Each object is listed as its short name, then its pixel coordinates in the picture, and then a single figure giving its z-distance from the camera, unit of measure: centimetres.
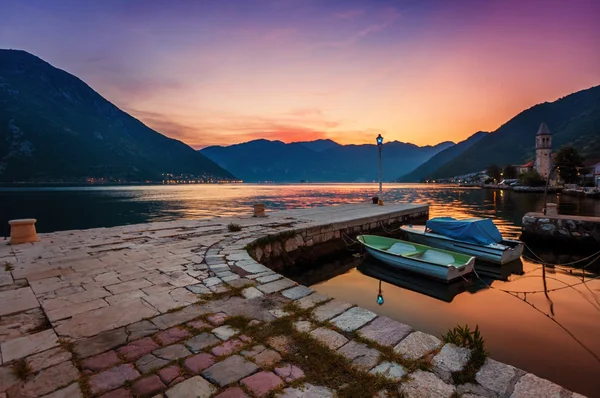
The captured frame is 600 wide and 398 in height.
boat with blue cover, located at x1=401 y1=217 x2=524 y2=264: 1160
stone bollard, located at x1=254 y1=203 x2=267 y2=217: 1648
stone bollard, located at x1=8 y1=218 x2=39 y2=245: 990
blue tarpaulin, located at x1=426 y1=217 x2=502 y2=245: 1220
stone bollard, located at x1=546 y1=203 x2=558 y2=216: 1701
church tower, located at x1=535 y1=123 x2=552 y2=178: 8844
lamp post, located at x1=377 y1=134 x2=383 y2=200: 2132
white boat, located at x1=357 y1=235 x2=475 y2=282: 954
